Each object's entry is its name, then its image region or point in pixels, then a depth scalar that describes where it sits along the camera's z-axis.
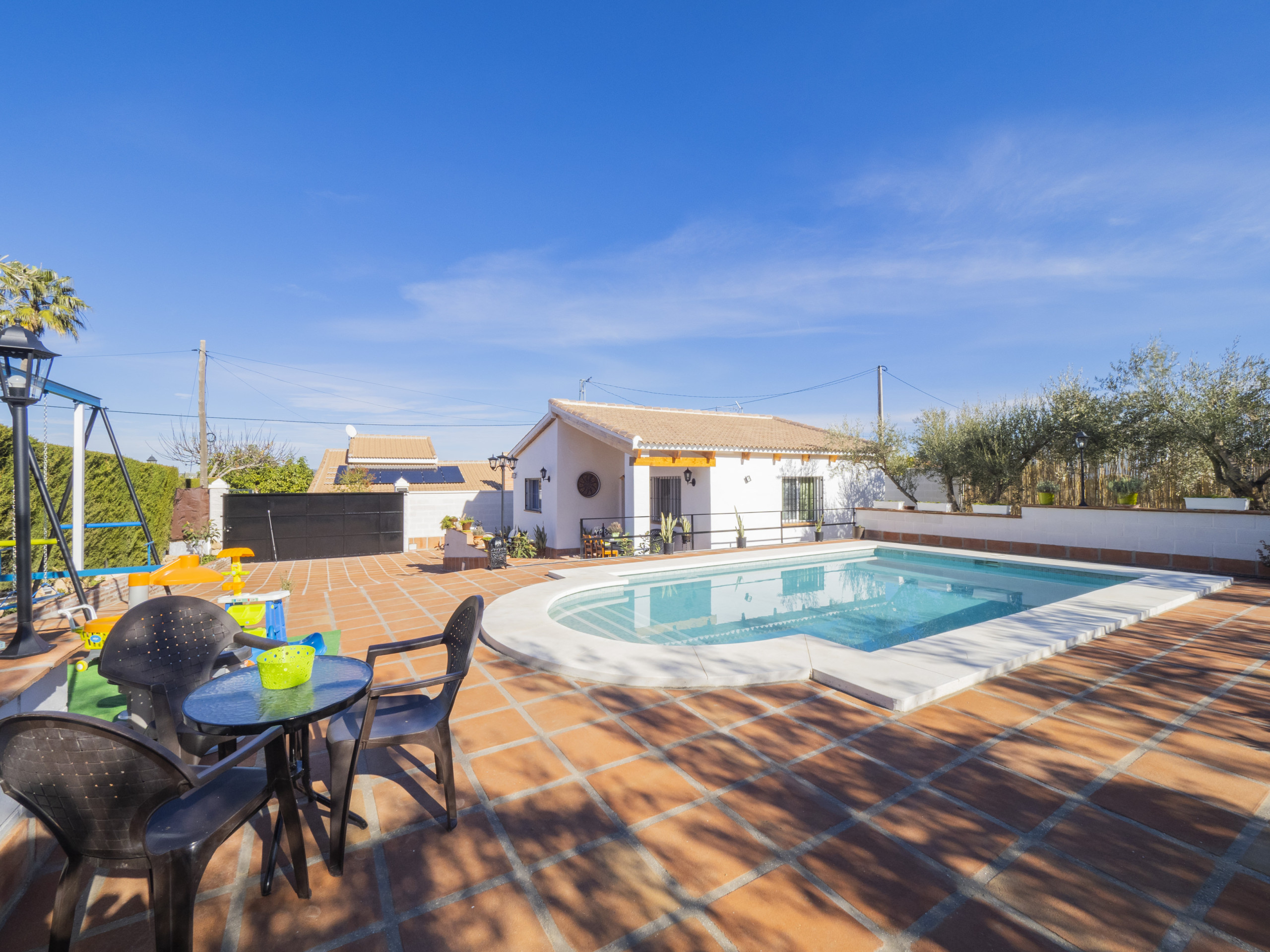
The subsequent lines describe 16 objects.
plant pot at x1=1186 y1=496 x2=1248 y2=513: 9.83
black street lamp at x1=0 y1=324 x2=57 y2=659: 3.78
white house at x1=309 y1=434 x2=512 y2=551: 16.69
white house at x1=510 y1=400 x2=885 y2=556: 13.86
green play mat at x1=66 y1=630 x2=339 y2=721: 3.95
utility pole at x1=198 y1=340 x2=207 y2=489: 17.77
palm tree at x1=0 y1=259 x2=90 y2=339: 11.14
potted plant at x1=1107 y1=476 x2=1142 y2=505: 11.93
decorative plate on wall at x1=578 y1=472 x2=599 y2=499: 15.51
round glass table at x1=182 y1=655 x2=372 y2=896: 2.08
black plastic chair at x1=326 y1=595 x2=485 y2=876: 2.36
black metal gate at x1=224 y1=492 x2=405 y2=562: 14.02
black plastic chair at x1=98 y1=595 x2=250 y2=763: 2.75
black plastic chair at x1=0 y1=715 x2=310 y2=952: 1.60
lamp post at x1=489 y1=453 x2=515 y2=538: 16.12
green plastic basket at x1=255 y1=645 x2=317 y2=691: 2.41
